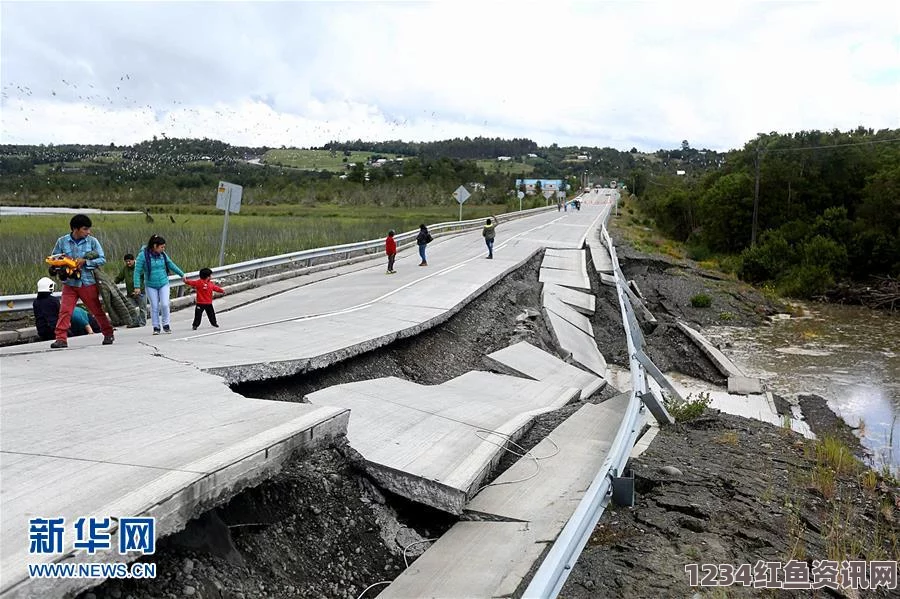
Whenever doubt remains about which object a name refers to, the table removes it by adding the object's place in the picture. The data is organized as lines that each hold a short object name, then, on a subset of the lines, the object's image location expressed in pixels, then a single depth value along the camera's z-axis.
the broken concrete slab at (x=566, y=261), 28.55
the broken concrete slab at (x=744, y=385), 15.92
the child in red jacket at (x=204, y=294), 10.95
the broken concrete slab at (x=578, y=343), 15.52
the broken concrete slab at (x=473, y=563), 4.48
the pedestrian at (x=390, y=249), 20.81
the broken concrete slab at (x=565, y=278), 24.17
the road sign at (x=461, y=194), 40.00
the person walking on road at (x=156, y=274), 10.46
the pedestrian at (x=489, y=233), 26.19
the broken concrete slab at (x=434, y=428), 5.63
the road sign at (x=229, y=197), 17.00
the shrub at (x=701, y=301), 28.17
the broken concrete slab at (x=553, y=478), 5.62
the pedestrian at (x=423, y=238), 23.03
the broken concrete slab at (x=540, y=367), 11.73
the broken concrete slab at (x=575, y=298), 21.17
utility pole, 48.03
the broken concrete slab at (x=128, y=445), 3.82
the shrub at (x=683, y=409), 9.51
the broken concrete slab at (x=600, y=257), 27.84
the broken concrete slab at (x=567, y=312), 19.06
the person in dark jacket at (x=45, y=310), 10.43
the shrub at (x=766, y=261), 41.88
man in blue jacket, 9.05
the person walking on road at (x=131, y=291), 12.19
